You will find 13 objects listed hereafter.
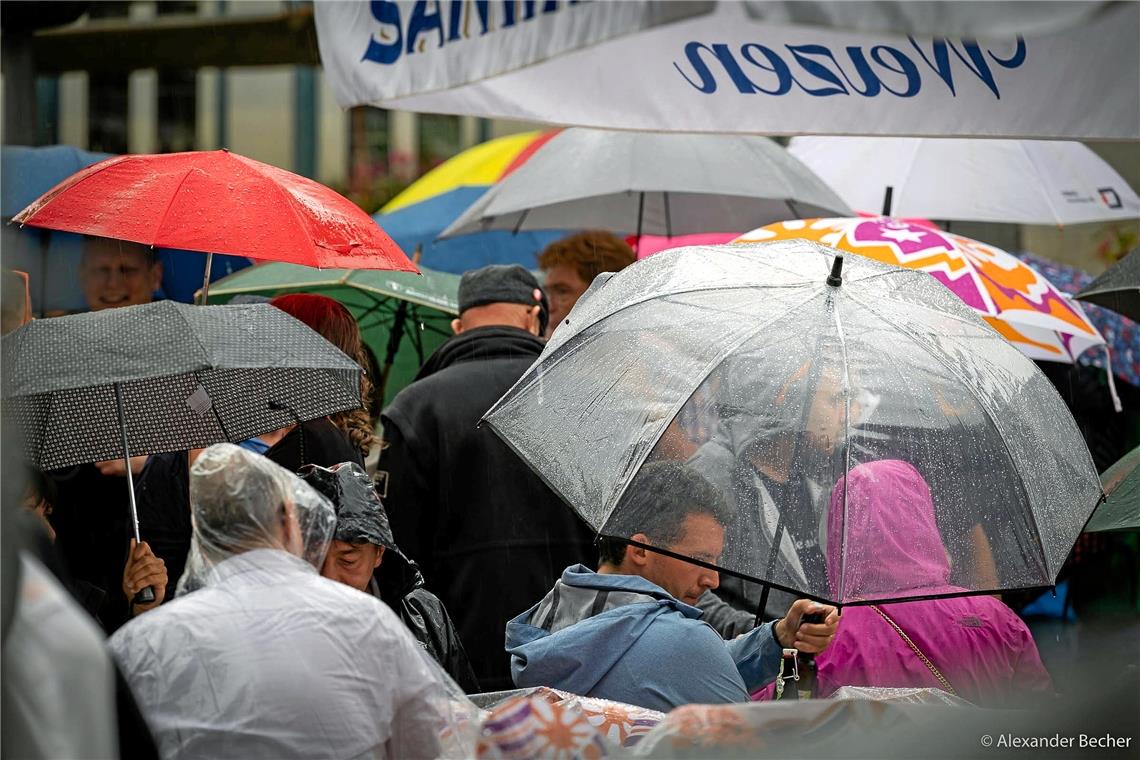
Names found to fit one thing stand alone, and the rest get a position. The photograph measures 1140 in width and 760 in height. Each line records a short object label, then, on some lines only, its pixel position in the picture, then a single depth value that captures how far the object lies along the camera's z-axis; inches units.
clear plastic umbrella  290.0
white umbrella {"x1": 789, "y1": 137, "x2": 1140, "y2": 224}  610.2
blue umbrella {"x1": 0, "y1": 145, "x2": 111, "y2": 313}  523.2
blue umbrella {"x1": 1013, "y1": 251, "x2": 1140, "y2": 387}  633.0
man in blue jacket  283.9
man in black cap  402.6
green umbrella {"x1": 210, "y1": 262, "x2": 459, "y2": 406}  510.3
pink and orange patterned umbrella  470.3
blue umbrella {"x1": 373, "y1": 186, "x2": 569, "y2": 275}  709.9
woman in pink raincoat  325.4
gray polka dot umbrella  275.3
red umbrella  346.3
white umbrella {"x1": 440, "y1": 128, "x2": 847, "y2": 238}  538.0
